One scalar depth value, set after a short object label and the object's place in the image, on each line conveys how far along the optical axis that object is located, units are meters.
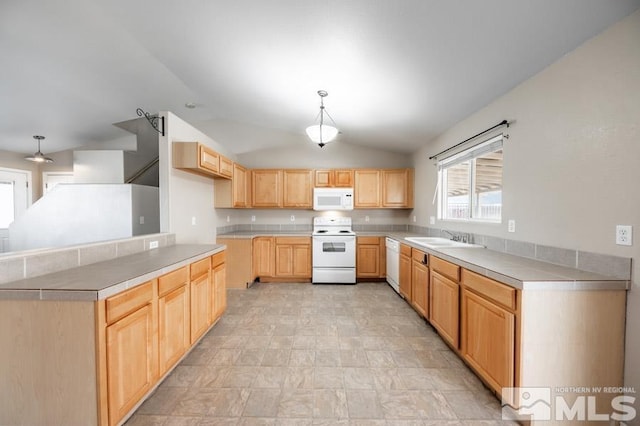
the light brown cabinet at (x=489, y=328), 1.46
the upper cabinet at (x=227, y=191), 4.00
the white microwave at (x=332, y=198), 4.58
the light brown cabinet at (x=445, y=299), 2.07
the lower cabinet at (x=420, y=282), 2.69
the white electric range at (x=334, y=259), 4.29
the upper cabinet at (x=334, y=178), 4.66
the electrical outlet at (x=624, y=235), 1.34
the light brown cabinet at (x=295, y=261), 4.34
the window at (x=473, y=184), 2.53
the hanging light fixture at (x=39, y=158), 3.79
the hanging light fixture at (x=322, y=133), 2.82
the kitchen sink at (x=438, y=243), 2.66
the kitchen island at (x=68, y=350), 1.20
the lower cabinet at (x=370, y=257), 4.34
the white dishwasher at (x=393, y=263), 3.68
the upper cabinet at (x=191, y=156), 2.73
